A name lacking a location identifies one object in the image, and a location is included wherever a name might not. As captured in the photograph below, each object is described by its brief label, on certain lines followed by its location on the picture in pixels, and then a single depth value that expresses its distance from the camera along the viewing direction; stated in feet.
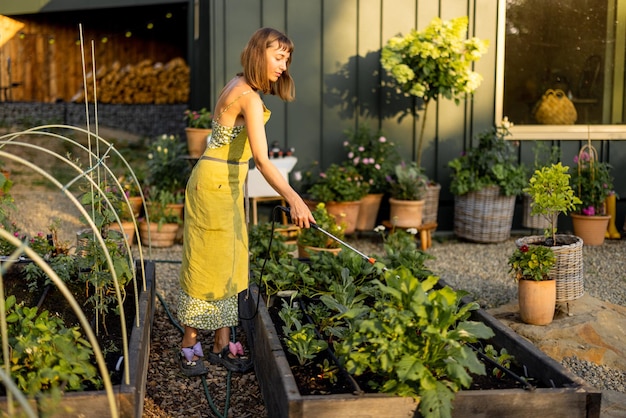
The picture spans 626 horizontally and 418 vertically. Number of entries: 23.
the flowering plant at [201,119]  23.54
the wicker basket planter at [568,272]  15.57
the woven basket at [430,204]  23.24
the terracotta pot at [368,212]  23.34
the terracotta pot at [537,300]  14.99
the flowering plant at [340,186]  22.34
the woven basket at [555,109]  25.16
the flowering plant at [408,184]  22.63
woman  11.98
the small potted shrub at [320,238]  18.04
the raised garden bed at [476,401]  9.36
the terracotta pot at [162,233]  22.38
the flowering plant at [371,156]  23.58
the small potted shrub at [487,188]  23.03
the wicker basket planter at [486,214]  23.15
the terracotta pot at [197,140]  23.04
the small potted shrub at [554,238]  15.60
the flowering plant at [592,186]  23.26
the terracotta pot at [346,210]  22.33
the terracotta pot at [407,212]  22.31
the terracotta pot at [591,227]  23.21
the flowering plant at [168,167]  24.26
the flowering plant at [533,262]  15.12
